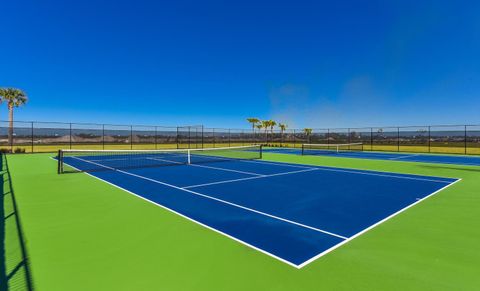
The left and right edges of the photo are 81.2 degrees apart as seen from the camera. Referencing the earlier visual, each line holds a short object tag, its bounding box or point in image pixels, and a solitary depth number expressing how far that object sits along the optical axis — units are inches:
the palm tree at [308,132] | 1512.1
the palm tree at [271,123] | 3015.5
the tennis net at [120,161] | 516.4
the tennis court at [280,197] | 179.6
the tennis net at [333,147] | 1243.8
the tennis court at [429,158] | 676.1
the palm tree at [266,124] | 3029.0
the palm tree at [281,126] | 3194.6
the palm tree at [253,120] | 3096.5
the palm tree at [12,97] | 1301.7
